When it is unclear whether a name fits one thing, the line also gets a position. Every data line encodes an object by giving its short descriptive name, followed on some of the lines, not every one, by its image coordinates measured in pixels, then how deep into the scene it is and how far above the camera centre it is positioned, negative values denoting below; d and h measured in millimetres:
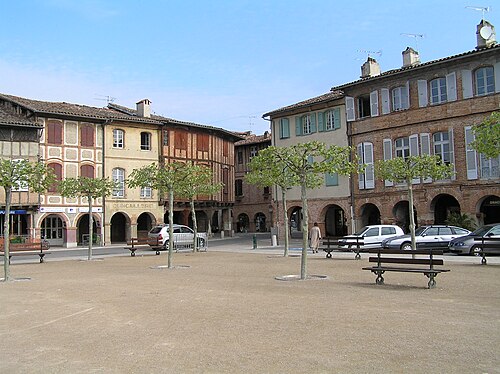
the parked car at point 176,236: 32250 -907
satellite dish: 30359 +10149
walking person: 26828 -1107
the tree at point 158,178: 21750 +1780
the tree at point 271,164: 15626 +1694
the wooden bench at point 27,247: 27219 -1081
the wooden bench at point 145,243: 30825 -1201
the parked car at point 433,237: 24453 -1025
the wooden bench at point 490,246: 18239 -1187
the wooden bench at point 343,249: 22669 -1388
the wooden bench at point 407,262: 12471 -1168
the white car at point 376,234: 26453 -888
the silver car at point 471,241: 22297 -1164
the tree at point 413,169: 20719 +1754
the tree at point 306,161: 15078 +1616
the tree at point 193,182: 23266 +1807
